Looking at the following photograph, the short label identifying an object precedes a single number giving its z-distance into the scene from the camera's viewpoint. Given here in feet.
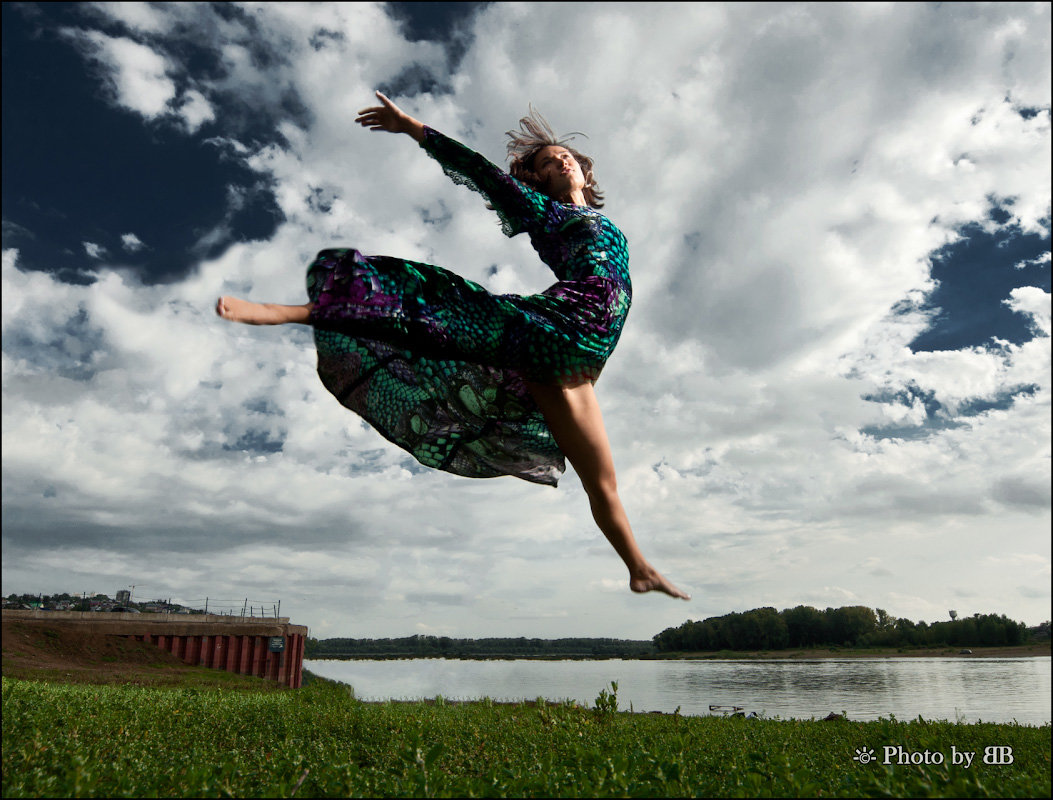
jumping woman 9.39
